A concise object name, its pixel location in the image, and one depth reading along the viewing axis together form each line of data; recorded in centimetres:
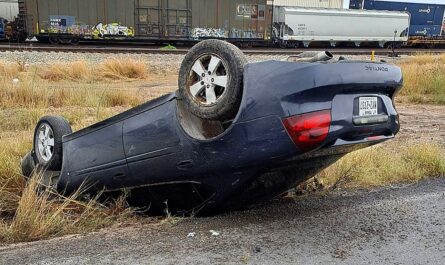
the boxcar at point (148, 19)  2991
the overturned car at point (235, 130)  303
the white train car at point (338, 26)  3816
